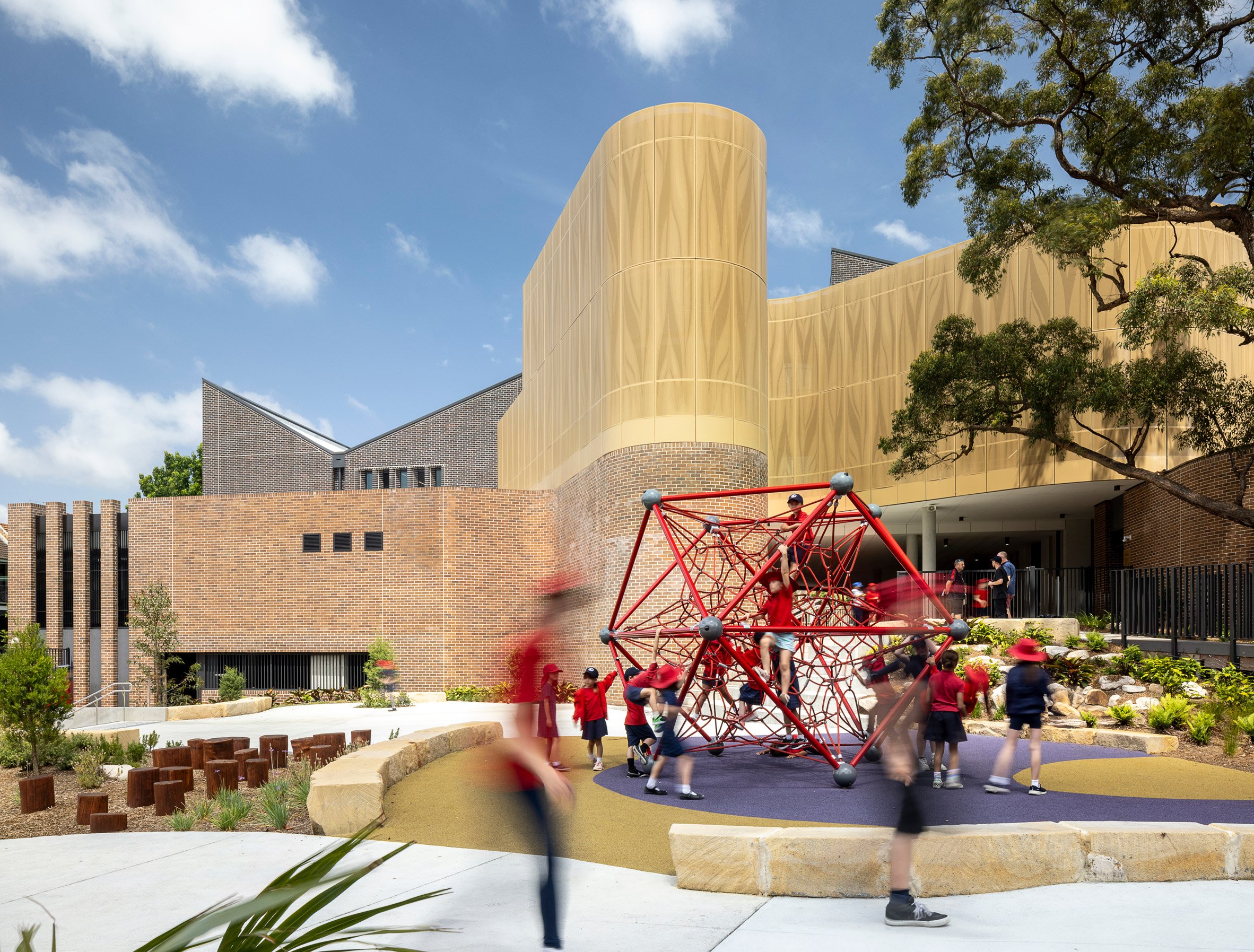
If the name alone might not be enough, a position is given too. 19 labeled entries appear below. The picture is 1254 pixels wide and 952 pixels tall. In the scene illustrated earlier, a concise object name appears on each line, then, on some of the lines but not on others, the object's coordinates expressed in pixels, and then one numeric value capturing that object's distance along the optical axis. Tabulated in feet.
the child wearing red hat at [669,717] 28.32
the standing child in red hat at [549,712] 16.44
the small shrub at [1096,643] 54.70
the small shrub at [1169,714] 39.52
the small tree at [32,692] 42.75
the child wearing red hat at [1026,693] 26.81
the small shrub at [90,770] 38.19
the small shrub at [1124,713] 41.19
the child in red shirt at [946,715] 29.91
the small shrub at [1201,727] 37.24
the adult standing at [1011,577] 70.95
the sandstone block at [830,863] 18.15
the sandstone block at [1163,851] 18.84
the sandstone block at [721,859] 18.65
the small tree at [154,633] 94.73
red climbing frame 29.84
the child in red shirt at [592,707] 33.55
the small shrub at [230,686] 95.55
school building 72.13
